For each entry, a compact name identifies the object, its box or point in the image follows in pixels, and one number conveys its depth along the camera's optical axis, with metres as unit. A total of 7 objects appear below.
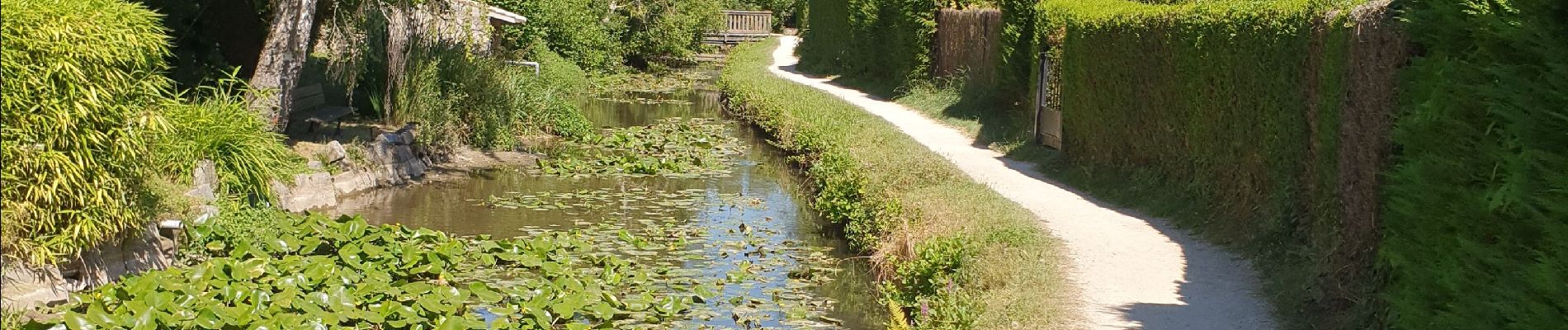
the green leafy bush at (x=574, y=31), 28.67
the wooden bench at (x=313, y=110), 16.77
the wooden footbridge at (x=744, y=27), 48.78
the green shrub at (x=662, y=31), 37.88
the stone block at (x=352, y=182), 14.55
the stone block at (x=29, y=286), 7.66
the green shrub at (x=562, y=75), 24.02
